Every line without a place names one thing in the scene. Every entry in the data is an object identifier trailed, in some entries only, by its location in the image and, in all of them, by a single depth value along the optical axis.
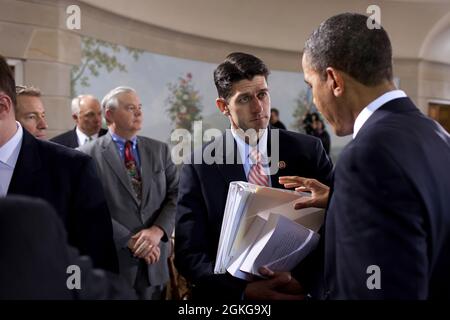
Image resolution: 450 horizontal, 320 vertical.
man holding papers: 1.84
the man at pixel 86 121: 4.43
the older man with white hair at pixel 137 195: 3.21
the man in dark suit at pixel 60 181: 1.52
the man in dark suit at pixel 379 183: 1.07
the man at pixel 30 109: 3.20
